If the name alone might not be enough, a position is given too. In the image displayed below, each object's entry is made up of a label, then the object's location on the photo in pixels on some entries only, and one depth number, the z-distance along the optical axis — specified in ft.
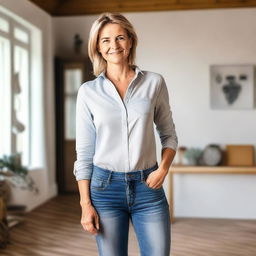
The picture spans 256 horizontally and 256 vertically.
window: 17.12
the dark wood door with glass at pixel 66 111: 21.77
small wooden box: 17.08
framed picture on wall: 17.79
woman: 5.03
